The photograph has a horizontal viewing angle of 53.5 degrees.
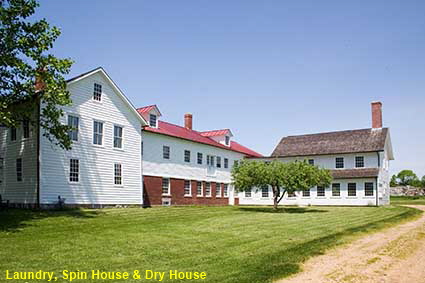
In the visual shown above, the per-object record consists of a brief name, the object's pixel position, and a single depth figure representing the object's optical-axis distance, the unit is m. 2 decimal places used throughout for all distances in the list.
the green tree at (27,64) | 18.94
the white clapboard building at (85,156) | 23.20
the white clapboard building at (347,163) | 41.09
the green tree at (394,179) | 130.52
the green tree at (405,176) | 131.12
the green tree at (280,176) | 28.80
